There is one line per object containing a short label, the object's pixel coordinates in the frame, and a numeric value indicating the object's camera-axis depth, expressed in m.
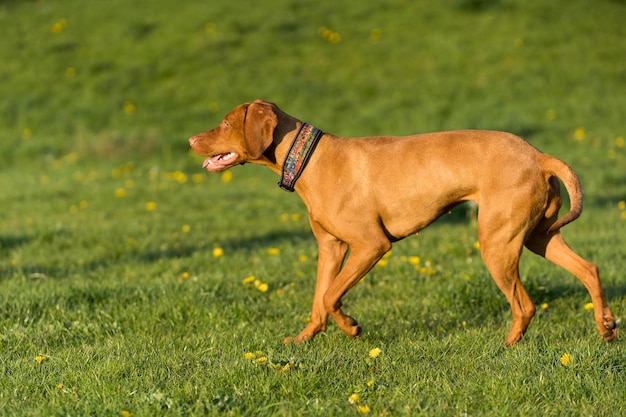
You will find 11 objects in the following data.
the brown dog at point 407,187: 10.60
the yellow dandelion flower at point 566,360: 9.16
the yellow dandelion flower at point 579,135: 29.17
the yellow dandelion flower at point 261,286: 13.40
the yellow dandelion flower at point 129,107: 34.50
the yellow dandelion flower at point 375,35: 41.07
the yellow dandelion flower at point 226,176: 26.56
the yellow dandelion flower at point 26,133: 31.82
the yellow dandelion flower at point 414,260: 14.87
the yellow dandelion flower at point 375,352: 9.66
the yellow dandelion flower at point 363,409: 7.91
